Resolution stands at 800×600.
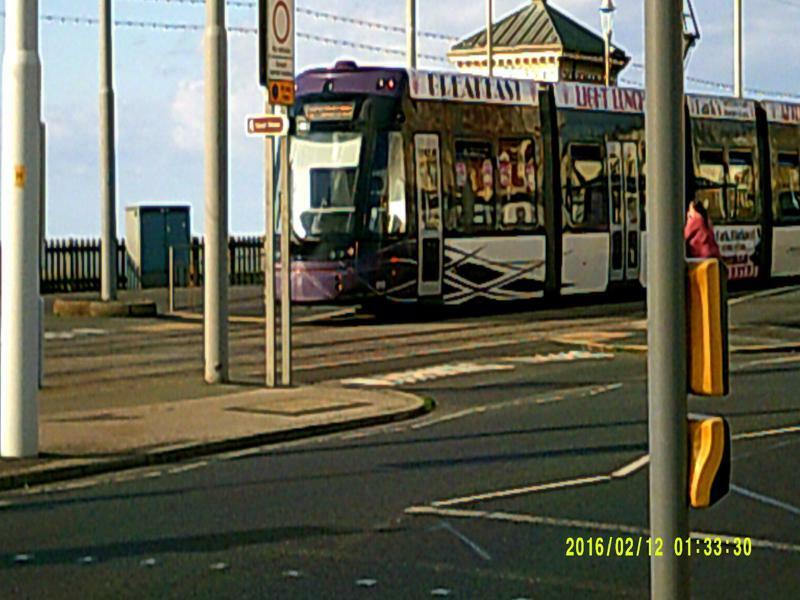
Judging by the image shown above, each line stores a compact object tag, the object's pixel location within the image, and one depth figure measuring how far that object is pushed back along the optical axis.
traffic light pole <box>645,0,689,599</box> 4.89
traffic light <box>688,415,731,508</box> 4.98
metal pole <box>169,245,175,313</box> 32.03
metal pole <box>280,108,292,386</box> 18.03
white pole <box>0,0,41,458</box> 12.63
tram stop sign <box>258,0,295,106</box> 17.58
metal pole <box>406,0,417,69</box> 38.69
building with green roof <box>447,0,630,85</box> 66.31
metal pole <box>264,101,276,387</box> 17.95
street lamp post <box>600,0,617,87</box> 46.84
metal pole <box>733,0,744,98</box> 49.09
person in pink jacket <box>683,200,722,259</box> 23.47
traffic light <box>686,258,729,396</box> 4.98
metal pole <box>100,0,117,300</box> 29.39
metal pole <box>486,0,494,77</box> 45.78
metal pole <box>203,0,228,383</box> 18.17
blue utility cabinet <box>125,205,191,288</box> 40.38
